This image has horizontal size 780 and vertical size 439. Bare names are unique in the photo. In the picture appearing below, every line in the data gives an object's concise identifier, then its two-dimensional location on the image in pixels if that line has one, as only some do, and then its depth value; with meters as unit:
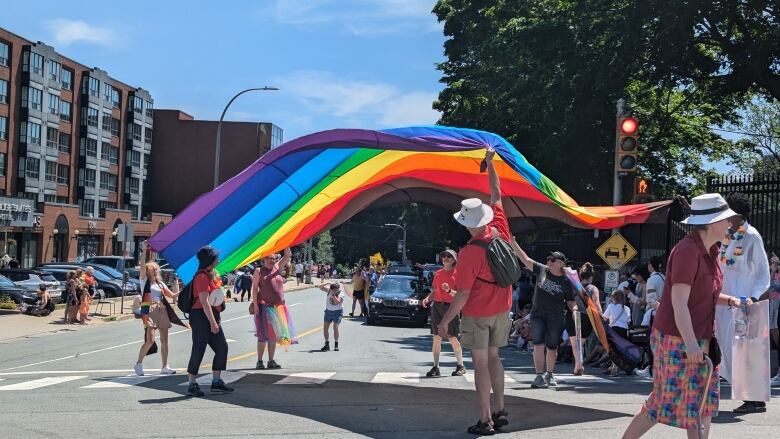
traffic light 14.74
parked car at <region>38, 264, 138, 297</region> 38.53
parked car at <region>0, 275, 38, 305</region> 30.23
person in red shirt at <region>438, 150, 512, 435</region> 7.44
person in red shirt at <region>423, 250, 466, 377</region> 12.57
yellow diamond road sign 17.52
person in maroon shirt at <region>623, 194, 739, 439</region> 5.65
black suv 26.06
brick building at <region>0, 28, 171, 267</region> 64.62
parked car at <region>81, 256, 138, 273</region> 50.36
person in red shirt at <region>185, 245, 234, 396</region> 10.16
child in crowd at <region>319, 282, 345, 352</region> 17.08
